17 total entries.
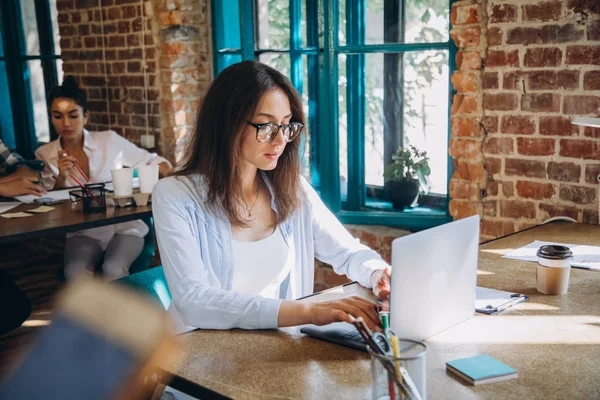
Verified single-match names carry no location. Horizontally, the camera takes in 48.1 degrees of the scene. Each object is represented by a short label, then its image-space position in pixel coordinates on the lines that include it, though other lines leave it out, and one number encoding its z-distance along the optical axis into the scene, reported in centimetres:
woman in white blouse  353
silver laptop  143
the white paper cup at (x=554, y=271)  184
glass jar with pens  117
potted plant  345
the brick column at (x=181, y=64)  413
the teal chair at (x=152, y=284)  198
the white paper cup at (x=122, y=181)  322
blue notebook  134
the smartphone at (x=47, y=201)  334
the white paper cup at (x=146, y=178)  328
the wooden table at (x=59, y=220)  278
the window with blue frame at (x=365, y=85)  332
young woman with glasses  190
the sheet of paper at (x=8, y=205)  320
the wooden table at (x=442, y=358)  132
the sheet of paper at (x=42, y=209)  317
